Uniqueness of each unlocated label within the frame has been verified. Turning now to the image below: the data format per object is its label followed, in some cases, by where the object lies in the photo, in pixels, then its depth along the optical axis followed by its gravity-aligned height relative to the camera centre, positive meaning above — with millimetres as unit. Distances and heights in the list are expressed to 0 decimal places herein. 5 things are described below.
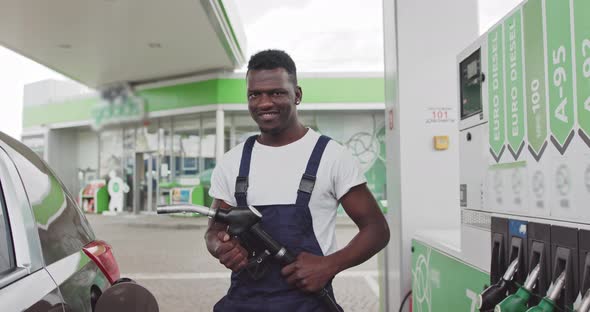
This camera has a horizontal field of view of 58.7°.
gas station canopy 10594 +3323
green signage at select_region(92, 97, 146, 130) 16766 +2064
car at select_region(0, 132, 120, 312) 1494 -237
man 1761 -100
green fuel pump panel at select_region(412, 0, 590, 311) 1563 +82
